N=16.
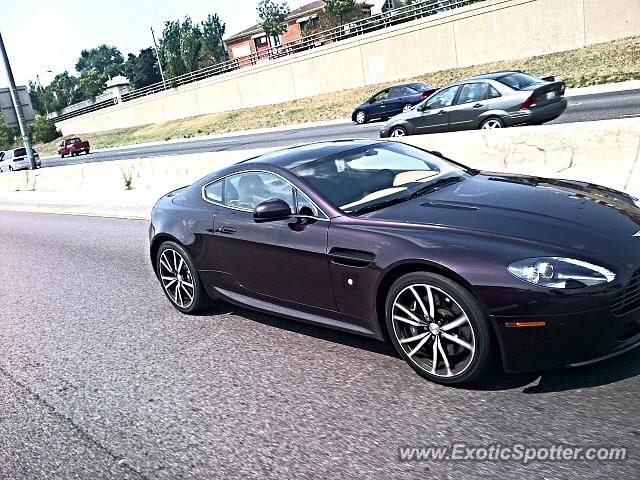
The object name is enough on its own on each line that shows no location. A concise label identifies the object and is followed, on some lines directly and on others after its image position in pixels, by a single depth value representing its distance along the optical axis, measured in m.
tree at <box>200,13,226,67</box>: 84.12
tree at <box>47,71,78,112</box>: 120.56
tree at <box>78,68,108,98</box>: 110.81
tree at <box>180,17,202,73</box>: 82.06
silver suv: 45.91
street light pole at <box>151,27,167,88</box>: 87.44
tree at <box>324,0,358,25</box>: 60.22
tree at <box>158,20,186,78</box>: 79.94
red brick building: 75.75
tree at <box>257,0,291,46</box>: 74.00
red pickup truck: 56.09
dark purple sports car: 3.63
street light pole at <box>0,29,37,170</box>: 22.55
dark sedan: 26.56
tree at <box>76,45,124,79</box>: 196.75
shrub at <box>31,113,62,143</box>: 86.12
